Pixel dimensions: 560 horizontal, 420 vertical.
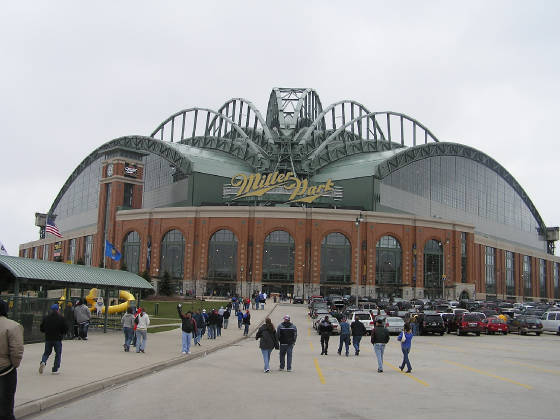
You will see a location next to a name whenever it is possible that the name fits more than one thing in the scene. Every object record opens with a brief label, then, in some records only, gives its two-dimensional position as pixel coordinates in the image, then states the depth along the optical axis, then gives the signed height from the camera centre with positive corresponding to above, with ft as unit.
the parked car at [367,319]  129.70 -7.76
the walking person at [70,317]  84.98 -6.12
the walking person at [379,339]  63.41 -6.00
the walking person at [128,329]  78.28 -6.84
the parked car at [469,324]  132.05 -8.35
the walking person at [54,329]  54.49 -4.92
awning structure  80.31 +0.00
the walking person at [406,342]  62.46 -6.02
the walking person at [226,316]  132.98 -8.19
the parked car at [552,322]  144.15 -8.15
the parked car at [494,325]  138.92 -8.90
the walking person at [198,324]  96.50 -7.46
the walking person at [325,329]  82.53 -6.43
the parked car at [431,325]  131.23 -8.71
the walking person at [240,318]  134.80 -8.86
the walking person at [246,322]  124.31 -8.70
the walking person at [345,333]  81.30 -6.80
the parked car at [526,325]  141.28 -8.97
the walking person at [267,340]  61.72 -6.11
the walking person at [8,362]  28.40 -4.15
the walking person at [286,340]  62.85 -6.12
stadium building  307.37 +39.20
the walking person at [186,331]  79.05 -6.90
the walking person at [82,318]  90.15 -6.42
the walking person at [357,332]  83.66 -6.83
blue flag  187.11 +7.79
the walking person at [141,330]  75.97 -6.68
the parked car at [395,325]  130.62 -8.95
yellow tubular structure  145.24 -6.40
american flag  209.05 +15.46
